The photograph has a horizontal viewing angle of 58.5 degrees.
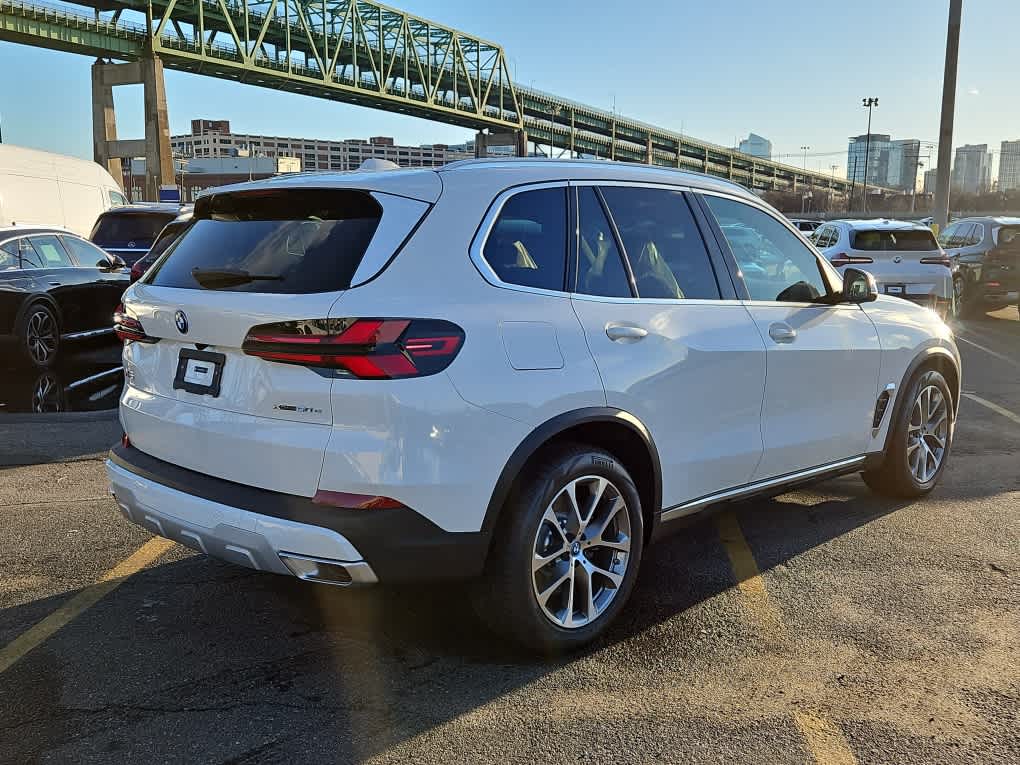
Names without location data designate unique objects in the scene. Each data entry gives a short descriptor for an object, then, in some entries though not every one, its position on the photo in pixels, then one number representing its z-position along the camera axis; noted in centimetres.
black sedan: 1005
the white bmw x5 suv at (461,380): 285
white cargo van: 1619
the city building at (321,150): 16788
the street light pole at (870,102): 10831
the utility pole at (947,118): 2127
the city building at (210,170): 12075
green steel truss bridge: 5822
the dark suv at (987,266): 1625
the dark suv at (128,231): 1487
